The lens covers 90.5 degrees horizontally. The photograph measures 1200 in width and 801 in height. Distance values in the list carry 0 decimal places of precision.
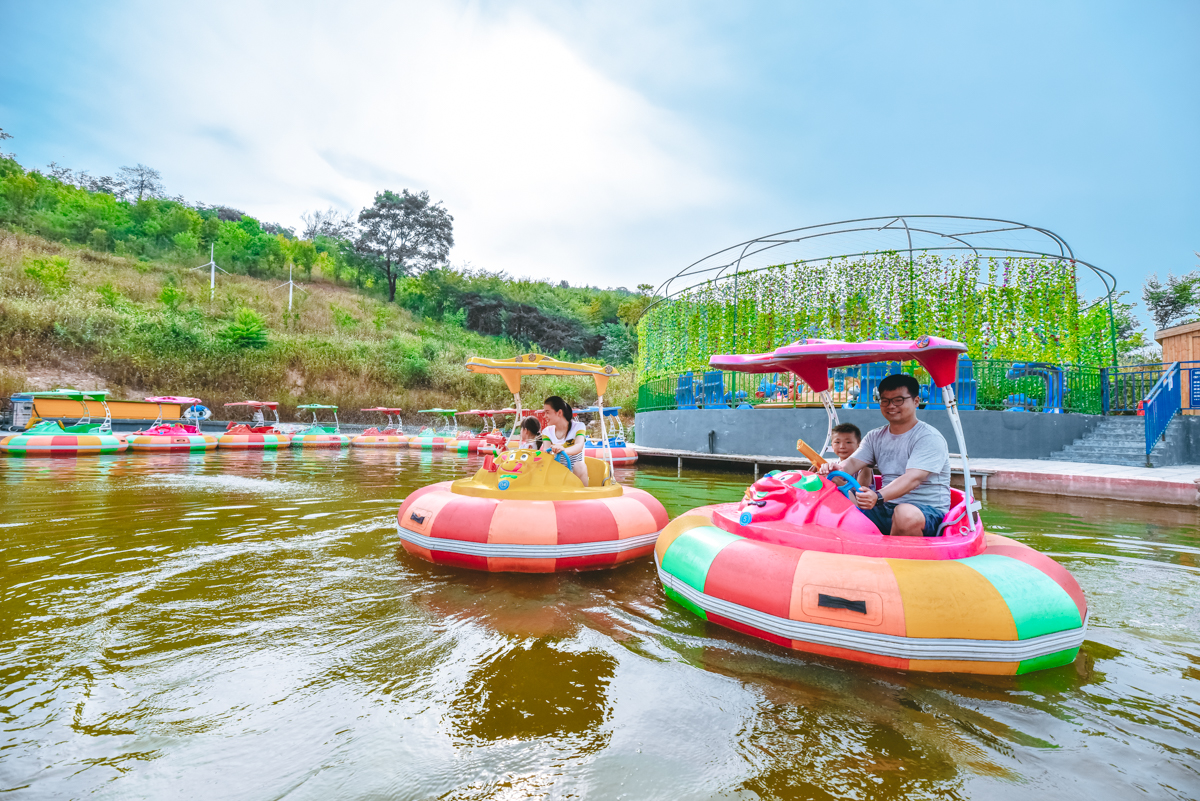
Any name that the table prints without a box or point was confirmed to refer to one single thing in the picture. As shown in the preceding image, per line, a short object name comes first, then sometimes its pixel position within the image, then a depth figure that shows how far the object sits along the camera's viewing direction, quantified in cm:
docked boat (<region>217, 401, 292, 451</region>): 1967
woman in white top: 609
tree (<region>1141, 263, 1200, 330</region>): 2838
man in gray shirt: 398
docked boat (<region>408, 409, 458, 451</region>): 2217
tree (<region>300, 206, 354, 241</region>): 6433
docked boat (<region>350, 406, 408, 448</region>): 2269
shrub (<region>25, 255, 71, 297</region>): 3259
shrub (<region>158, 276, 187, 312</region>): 3516
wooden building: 1338
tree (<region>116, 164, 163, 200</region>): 6184
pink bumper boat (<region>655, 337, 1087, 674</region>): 335
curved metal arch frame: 1476
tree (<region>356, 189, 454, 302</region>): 5072
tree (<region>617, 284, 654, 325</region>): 4691
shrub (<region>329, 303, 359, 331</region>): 3988
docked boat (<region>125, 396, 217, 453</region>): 1781
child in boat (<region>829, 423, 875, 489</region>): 495
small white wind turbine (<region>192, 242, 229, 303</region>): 4031
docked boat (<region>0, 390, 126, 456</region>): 1582
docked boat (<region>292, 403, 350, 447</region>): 2162
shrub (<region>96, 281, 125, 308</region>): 3288
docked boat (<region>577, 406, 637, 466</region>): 1619
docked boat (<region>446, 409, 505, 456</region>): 2058
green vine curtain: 1506
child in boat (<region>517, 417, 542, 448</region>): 746
